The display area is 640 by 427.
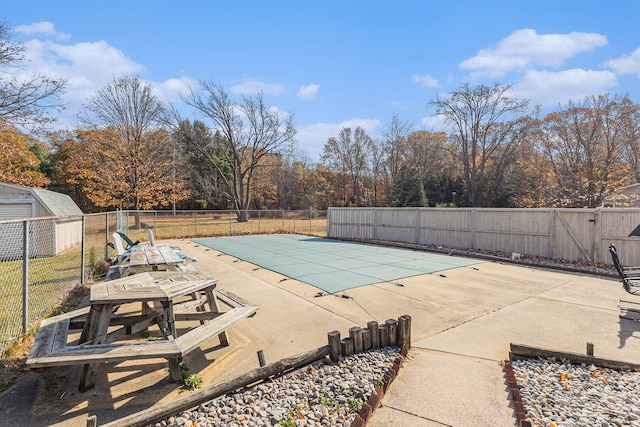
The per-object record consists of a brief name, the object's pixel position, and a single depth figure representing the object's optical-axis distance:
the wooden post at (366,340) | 3.52
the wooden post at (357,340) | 3.46
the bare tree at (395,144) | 36.53
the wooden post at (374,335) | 3.59
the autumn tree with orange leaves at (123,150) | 21.81
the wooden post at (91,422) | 1.85
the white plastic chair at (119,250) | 6.68
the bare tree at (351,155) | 38.94
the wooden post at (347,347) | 3.38
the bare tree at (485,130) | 26.91
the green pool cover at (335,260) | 7.52
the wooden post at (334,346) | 3.29
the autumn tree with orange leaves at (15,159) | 14.83
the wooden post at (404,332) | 3.65
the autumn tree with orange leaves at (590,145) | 20.36
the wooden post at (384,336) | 3.65
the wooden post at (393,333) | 3.69
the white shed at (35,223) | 10.45
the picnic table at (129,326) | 2.65
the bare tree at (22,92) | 12.43
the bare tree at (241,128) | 27.66
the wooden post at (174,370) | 3.04
